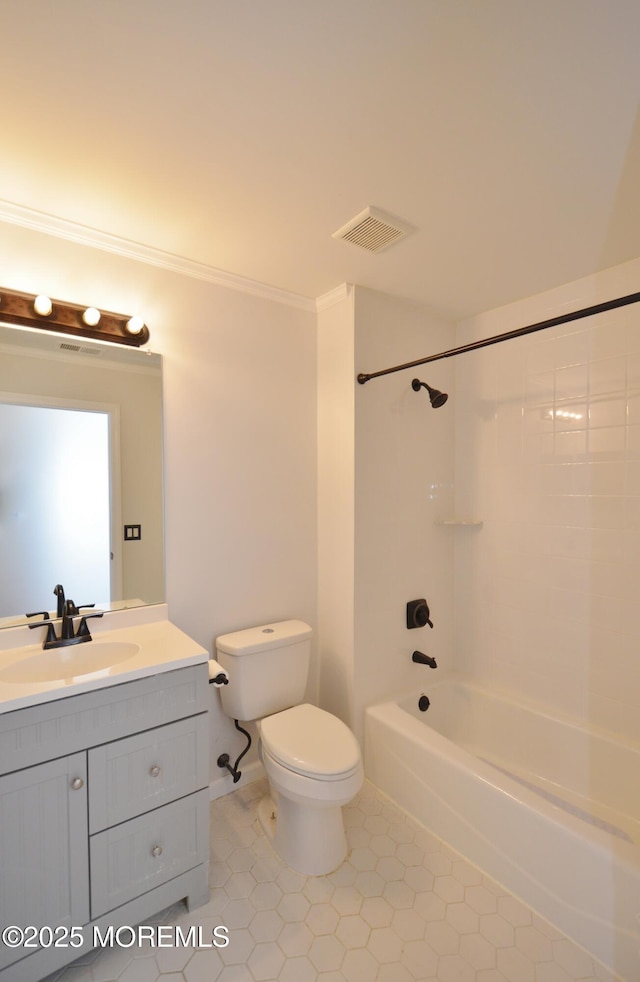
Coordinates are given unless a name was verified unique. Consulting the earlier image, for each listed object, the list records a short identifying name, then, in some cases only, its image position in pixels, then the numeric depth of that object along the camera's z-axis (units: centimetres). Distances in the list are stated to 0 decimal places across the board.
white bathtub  135
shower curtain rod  120
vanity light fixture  158
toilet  158
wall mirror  160
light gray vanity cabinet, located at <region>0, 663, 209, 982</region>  121
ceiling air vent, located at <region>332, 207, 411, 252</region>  159
